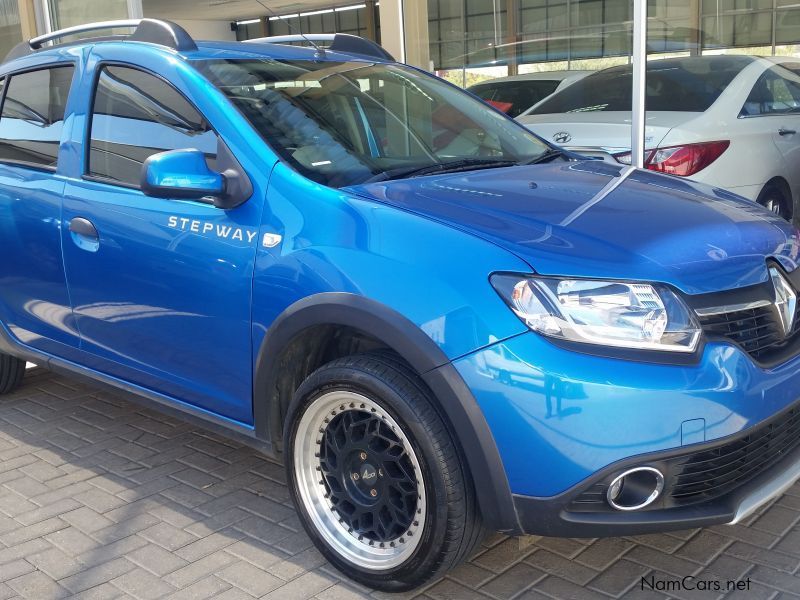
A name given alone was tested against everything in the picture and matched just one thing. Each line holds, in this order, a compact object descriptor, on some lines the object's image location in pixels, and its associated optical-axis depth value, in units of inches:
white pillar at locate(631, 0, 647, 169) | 240.4
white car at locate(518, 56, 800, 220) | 225.1
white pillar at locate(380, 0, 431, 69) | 345.7
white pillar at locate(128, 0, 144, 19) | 398.1
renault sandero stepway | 94.3
